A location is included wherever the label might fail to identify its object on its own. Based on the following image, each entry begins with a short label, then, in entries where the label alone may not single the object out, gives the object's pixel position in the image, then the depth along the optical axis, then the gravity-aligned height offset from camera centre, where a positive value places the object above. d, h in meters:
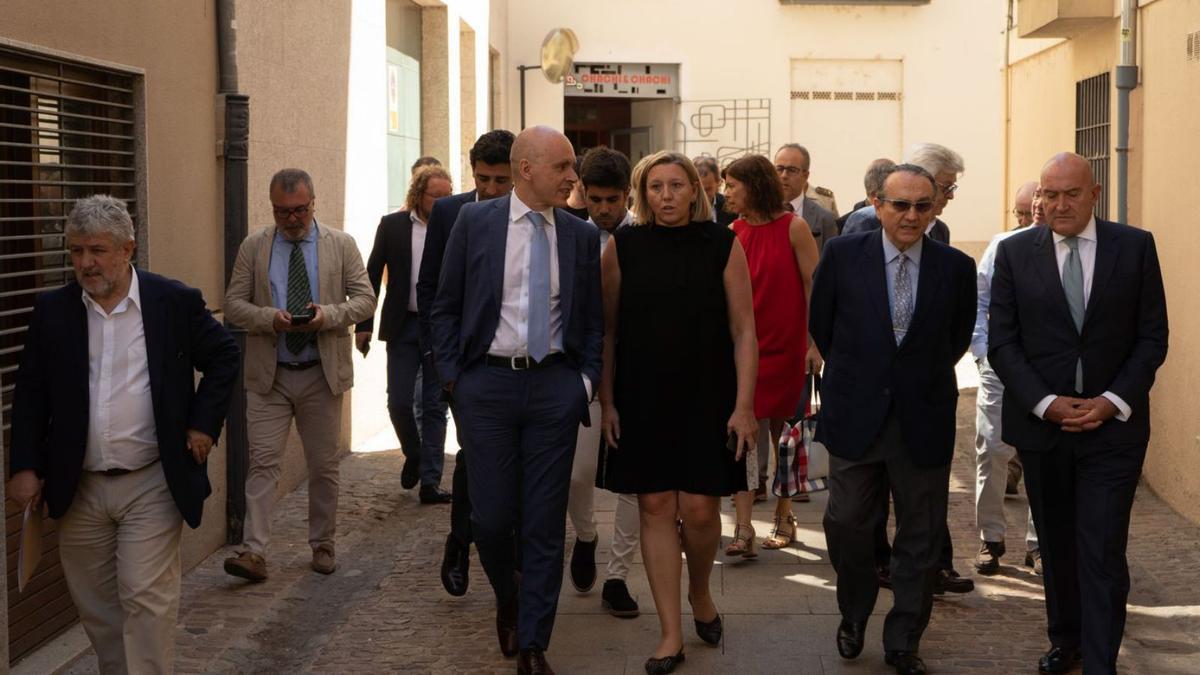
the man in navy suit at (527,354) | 6.08 -0.44
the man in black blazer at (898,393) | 6.12 -0.60
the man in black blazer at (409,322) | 9.87 -0.52
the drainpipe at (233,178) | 8.52 +0.32
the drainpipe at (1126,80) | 10.80 +1.06
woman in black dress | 6.21 -0.53
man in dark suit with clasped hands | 5.84 -0.50
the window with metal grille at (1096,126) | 12.12 +0.87
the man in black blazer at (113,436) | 5.16 -0.65
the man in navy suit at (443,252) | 7.30 -0.07
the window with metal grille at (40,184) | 6.34 +0.23
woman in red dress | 8.08 -0.23
